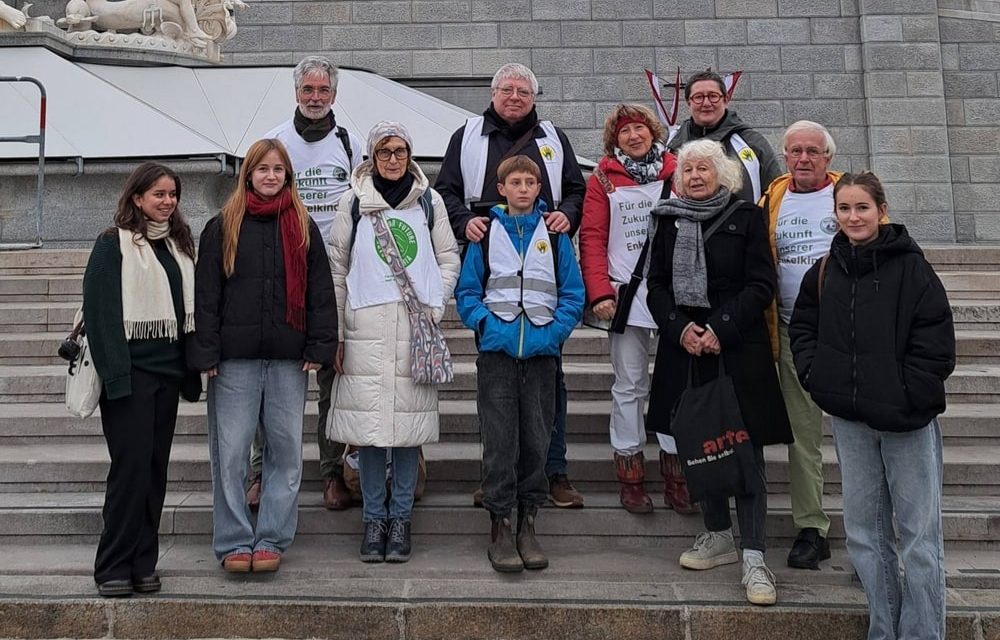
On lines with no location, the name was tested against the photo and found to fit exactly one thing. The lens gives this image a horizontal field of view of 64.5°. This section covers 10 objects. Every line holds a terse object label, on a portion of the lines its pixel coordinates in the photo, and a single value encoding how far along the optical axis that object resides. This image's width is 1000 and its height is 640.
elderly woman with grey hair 3.53
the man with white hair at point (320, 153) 4.27
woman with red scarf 3.57
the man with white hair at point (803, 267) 3.71
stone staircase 3.50
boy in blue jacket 3.70
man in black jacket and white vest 4.18
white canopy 8.62
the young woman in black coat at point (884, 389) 2.91
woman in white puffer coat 3.74
